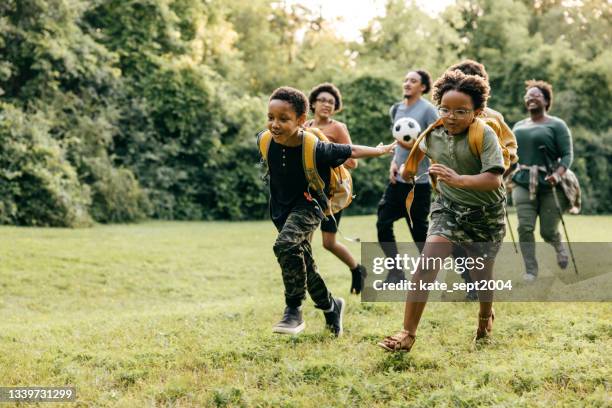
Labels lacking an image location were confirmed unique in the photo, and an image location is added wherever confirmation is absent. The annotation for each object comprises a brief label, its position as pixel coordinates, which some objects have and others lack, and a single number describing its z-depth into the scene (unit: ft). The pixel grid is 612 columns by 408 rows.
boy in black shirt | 17.35
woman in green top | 26.58
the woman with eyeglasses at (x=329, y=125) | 23.47
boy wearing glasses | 15.15
